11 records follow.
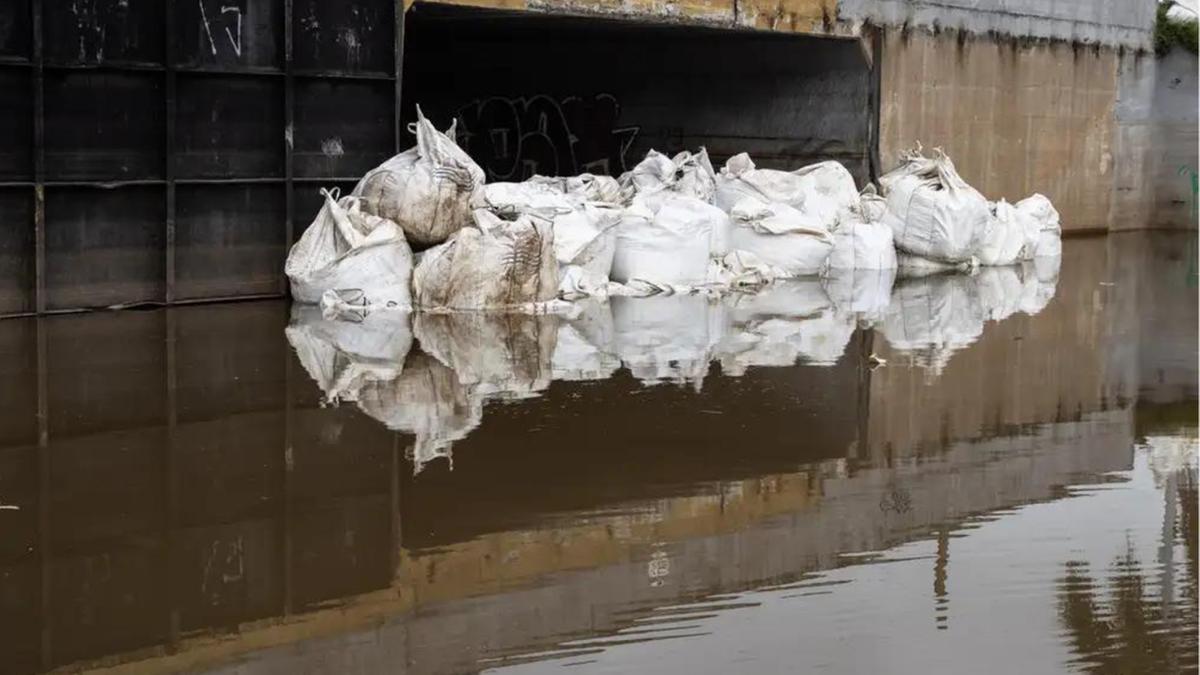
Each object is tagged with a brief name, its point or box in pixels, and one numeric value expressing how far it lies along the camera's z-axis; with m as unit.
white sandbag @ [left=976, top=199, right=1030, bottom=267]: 16.17
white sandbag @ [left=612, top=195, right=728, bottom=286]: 12.59
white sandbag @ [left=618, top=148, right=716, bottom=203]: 13.98
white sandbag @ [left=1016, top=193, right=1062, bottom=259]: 17.14
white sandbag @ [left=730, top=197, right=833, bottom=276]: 13.88
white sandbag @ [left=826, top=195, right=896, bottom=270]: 14.40
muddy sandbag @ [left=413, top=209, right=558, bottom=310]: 11.02
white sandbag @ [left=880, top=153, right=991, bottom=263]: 15.04
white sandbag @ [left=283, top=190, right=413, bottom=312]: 11.16
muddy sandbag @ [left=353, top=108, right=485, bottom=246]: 11.39
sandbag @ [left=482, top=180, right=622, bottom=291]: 12.02
